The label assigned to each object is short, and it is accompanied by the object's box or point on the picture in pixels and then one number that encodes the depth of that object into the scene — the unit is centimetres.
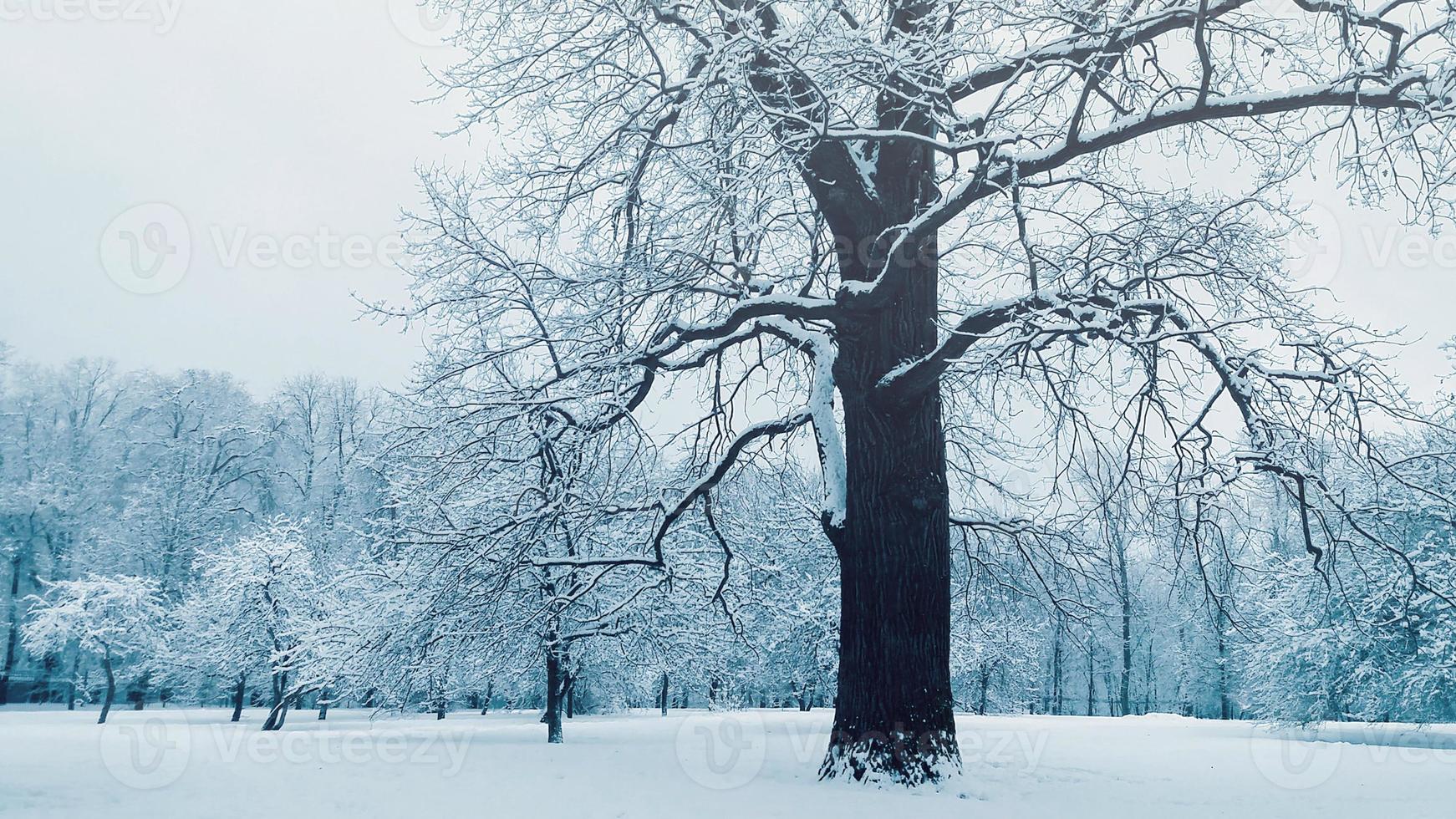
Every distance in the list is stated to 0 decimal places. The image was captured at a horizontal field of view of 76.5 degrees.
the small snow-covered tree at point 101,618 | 2989
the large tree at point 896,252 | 668
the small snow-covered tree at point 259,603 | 2739
